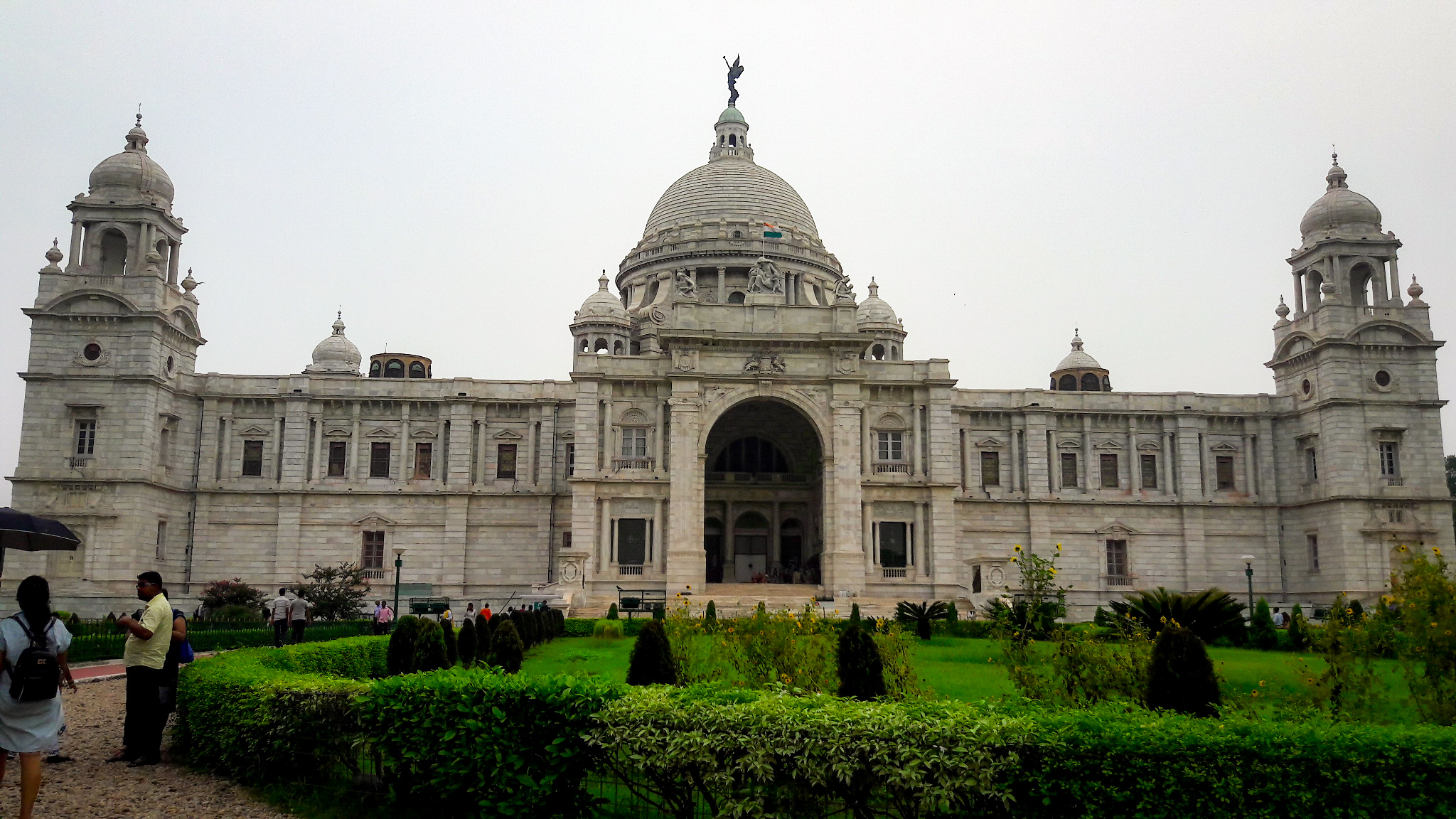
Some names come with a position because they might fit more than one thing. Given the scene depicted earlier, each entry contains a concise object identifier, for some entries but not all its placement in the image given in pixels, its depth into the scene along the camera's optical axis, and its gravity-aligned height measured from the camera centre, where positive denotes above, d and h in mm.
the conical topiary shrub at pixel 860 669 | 12922 -1096
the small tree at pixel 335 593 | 38500 -804
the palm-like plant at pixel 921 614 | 30875 -1127
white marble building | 44094 +5295
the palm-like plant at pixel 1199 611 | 28328 -824
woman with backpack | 9555 -1022
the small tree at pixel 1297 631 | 25961 -1278
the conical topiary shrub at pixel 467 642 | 21406 -1370
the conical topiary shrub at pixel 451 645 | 18638 -1289
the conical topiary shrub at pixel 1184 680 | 11898 -1086
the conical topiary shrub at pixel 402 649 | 16547 -1181
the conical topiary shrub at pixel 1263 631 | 29391 -1382
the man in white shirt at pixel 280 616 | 25844 -1096
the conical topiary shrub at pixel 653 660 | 14273 -1128
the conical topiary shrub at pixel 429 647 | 16859 -1162
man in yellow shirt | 12477 -1202
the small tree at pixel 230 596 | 42750 -1050
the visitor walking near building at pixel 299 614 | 26281 -1060
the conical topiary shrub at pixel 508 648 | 16953 -1176
